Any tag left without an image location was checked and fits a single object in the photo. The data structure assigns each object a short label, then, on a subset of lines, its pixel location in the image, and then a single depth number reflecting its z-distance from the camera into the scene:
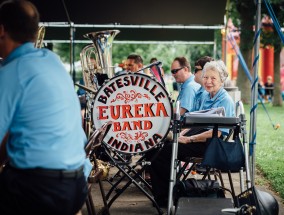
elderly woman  5.97
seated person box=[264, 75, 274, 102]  35.94
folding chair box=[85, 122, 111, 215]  4.36
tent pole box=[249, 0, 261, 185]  6.75
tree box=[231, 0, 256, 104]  25.98
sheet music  5.23
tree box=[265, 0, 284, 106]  24.59
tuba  8.48
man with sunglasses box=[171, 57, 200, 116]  6.83
